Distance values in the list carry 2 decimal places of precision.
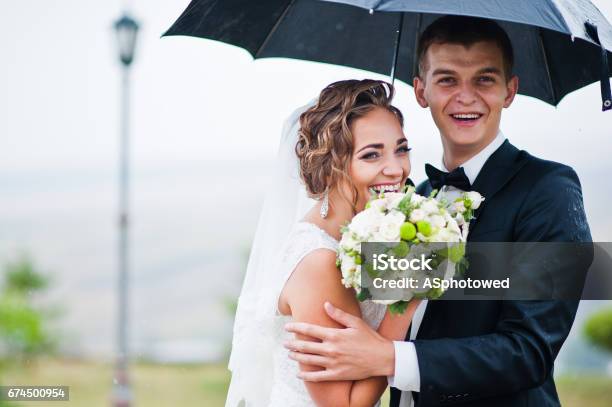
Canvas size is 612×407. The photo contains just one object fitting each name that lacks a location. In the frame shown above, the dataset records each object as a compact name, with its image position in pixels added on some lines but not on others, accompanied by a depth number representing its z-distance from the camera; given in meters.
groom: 2.84
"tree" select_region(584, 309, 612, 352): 13.34
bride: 2.93
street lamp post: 11.32
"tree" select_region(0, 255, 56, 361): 15.52
